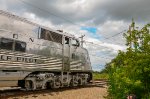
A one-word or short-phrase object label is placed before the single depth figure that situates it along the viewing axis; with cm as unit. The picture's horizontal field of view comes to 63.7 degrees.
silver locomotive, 620
